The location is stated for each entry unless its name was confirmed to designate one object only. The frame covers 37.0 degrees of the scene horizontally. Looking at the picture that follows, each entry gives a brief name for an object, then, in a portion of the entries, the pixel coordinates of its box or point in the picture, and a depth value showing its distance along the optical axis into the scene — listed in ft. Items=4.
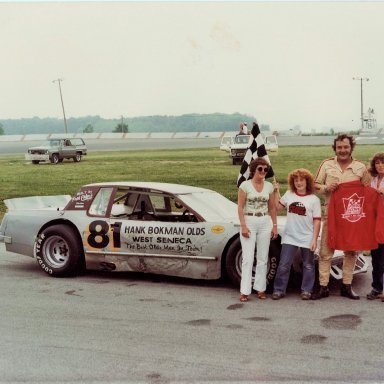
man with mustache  17.75
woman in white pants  17.71
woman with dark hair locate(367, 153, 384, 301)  17.52
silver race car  19.10
